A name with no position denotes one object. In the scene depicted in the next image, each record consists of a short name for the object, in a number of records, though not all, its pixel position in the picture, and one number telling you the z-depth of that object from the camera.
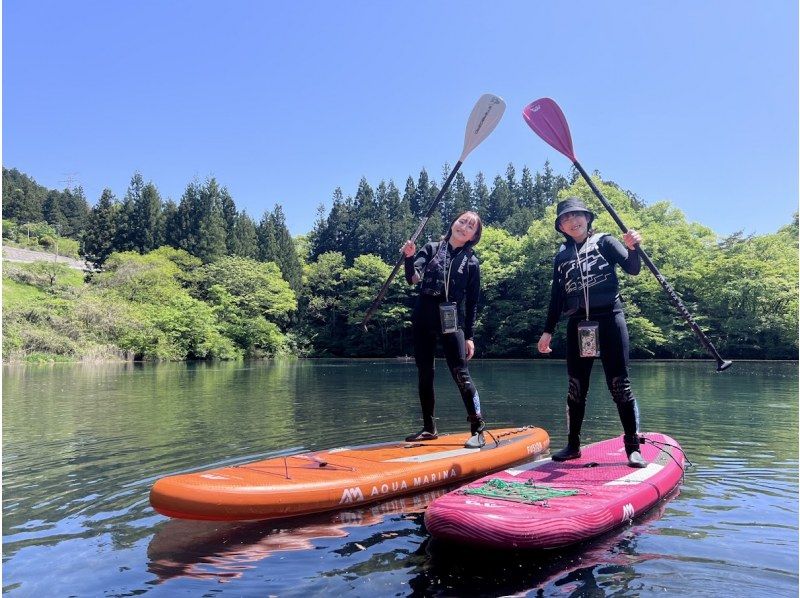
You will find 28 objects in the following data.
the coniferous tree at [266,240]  60.59
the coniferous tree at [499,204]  71.44
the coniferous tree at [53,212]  89.96
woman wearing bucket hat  4.75
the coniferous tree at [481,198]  74.88
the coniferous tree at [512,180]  77.38
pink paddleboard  3.10
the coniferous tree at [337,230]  70.62
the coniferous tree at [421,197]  77.25
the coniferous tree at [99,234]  60.44
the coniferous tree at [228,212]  62.91
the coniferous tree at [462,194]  70.75
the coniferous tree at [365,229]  65.69
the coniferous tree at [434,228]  58.13
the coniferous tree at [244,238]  58.35
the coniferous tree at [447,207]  73.19
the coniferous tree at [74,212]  90.12
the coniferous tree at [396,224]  63.75
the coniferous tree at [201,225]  56.75
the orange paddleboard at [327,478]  3.62
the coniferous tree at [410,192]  78.81
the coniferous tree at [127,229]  60.06
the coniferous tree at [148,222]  59.19
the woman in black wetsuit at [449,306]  5.64
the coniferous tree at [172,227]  58.50
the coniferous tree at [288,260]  59.98
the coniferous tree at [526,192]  75.14
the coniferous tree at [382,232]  64.62
